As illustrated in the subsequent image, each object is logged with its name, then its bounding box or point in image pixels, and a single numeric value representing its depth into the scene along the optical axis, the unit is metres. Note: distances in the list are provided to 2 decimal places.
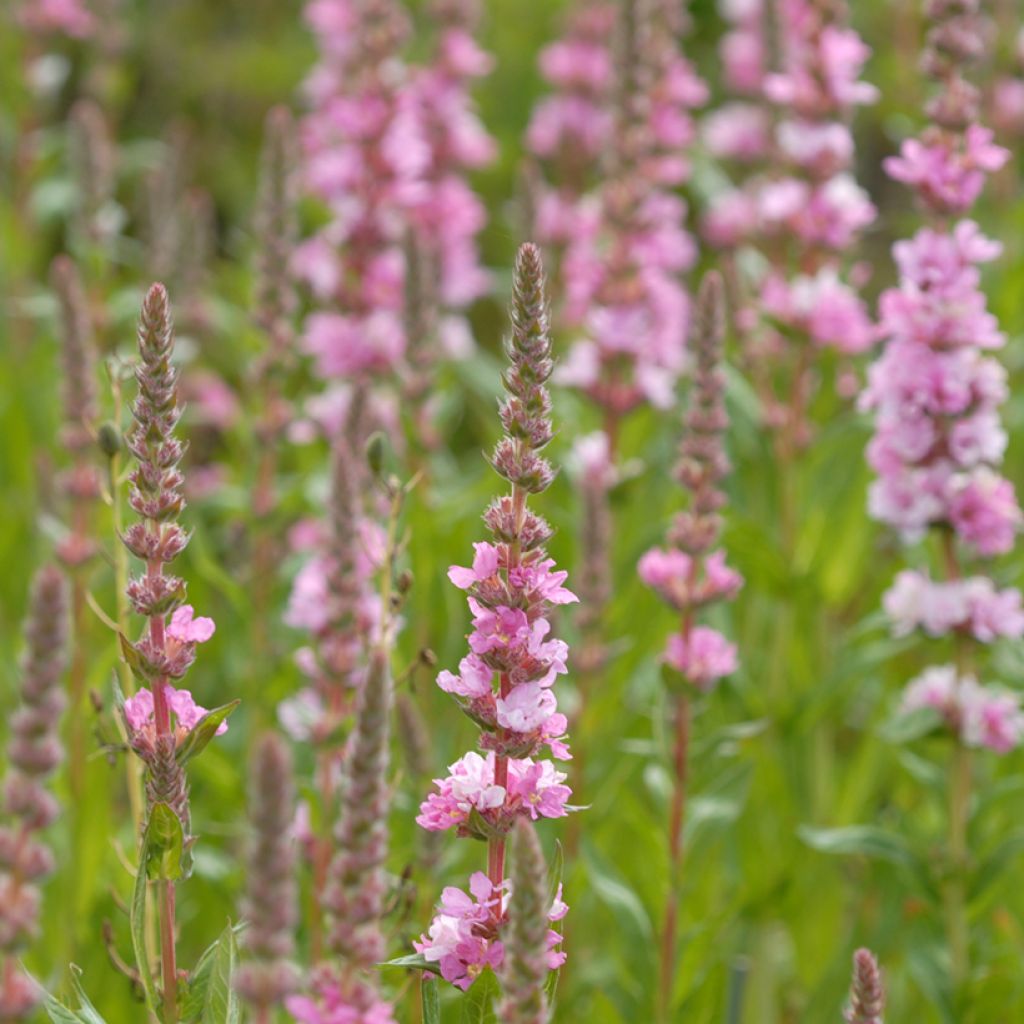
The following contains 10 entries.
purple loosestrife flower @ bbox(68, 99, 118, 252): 10.29
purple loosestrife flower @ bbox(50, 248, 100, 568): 7.40
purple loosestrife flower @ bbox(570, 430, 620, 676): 7.10
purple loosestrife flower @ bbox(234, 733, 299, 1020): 3.28
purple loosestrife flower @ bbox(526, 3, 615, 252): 13.77
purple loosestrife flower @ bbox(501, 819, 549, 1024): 3.25
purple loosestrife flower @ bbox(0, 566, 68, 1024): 4.90
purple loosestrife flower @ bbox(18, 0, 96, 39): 13.80
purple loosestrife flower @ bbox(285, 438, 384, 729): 5.85
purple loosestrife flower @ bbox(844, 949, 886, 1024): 3.95
